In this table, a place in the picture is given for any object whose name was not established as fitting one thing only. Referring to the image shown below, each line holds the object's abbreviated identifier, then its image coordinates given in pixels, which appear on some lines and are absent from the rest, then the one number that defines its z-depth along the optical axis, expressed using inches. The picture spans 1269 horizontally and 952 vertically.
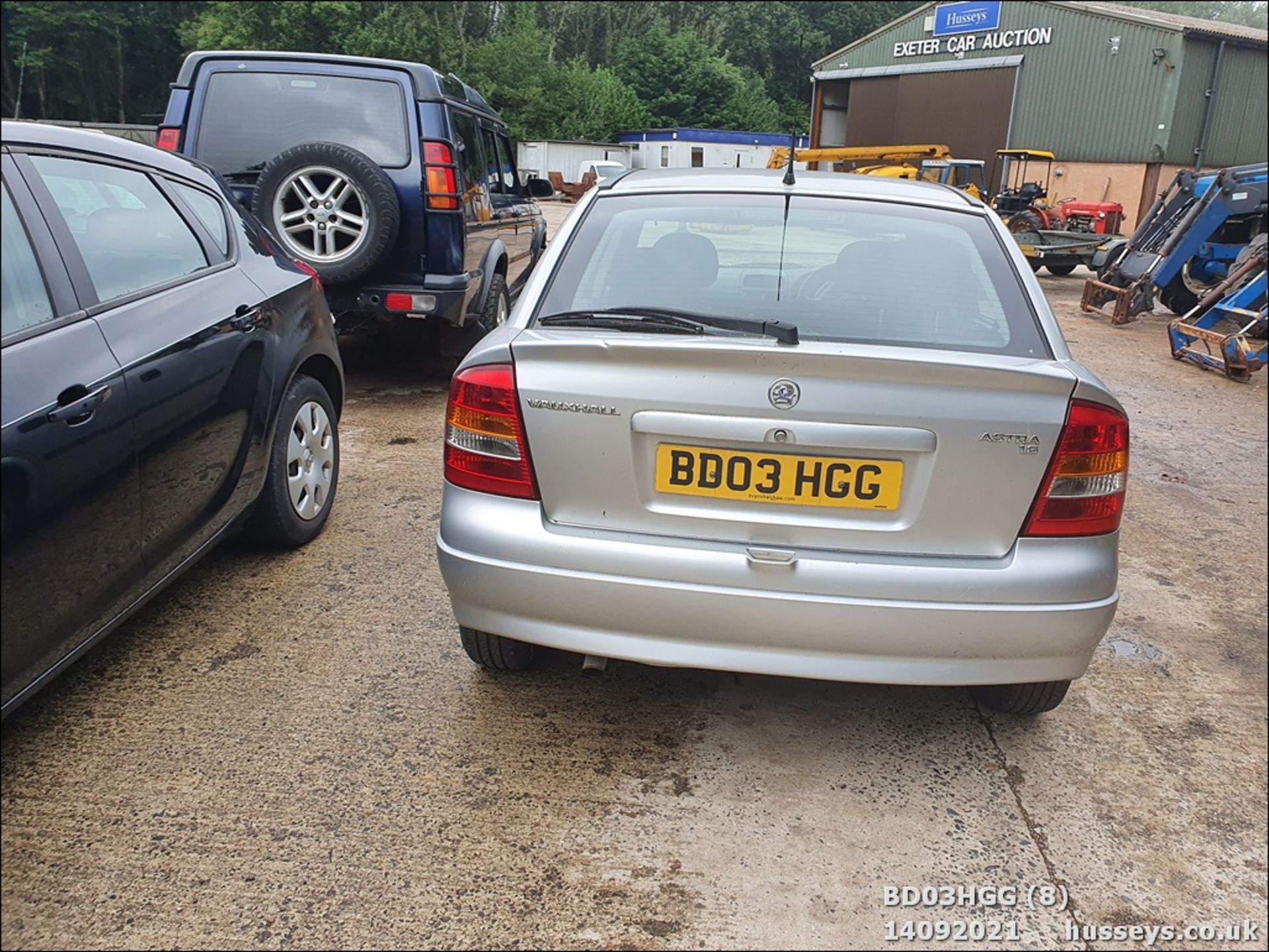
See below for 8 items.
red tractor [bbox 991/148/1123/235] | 677.9
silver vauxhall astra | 87.6
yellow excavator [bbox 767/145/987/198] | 701.9
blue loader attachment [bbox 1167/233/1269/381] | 322.3
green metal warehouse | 956.6
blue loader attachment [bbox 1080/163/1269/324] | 413.7
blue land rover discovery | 229.6
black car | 87.5
